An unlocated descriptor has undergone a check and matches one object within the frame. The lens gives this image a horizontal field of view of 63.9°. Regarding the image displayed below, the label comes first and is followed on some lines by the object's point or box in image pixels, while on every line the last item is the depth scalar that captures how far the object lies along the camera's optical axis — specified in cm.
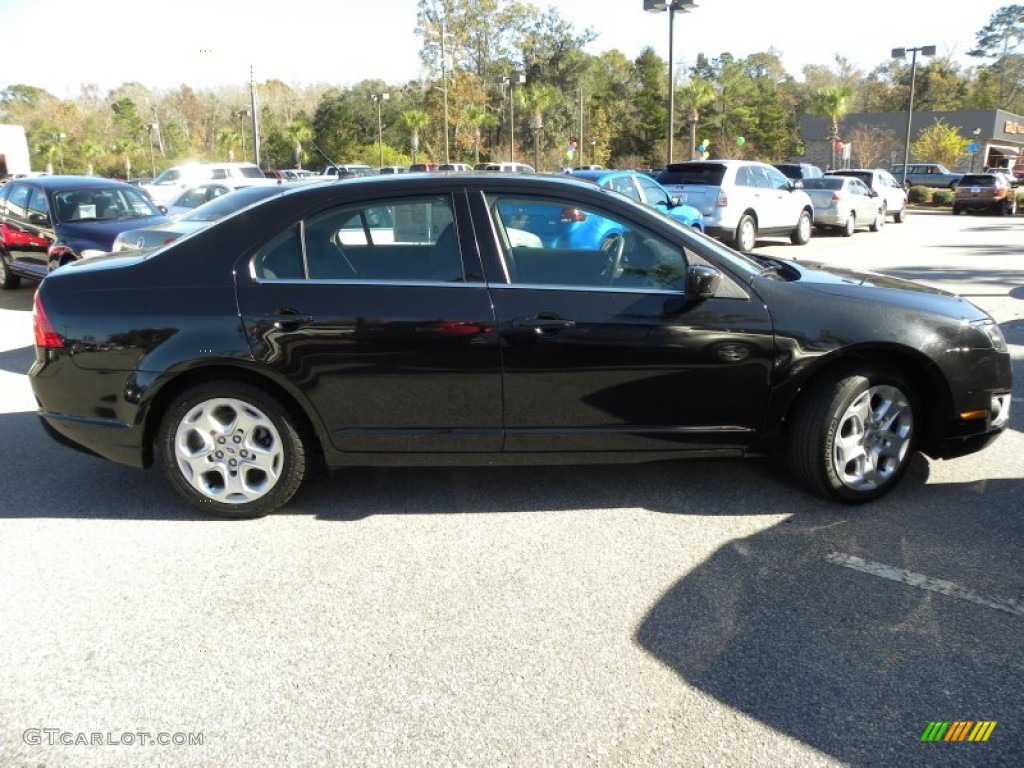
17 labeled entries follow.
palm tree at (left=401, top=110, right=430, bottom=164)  5641
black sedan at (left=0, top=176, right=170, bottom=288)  1015
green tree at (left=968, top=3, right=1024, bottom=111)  10406
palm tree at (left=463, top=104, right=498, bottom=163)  5438
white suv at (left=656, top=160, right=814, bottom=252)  1455
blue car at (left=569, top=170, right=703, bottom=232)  1248
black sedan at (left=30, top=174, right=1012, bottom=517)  385
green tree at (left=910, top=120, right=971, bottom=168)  4912
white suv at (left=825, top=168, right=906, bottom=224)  2353
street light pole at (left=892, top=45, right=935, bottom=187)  3400
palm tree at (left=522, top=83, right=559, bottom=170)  5403
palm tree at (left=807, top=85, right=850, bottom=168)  5019
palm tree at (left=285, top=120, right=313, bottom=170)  6111
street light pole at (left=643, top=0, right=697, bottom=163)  2220
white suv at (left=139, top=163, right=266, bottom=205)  2178
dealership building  5547
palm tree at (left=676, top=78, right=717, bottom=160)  5459
